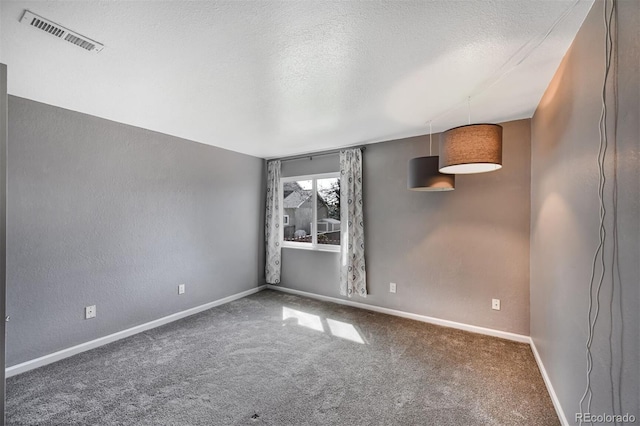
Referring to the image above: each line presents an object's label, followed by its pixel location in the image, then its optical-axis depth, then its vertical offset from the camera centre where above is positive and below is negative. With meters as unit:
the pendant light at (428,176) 2.84 +0.41
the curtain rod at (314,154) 4.08 +0.98
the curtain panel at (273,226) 4.88 -0.22
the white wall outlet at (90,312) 2.82 -1.02
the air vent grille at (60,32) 1.50 +1.06
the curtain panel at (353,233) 4.00 -0.28
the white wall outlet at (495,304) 3.14 -1.03
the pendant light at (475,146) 1.93 +0.49
